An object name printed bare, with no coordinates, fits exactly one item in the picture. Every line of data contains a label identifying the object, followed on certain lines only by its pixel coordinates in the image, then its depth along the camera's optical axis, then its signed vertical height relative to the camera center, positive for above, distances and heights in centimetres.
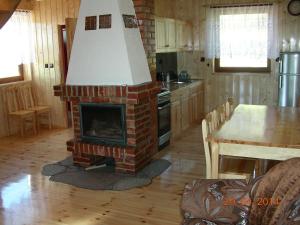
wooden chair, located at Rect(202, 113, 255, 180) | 264 -82
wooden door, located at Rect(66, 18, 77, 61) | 534 +69
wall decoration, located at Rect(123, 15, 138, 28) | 386 +57
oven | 476 -70
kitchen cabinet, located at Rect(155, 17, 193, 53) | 526 +59
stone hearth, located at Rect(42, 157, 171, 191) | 366 -120
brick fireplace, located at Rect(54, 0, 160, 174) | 386 -35
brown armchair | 162 -69
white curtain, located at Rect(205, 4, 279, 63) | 601 +65
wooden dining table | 245 -53
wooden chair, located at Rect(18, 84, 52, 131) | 616 -61
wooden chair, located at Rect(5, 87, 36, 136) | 582 -66
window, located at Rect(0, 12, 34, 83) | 589 +48
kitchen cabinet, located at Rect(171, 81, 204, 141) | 533 -65
